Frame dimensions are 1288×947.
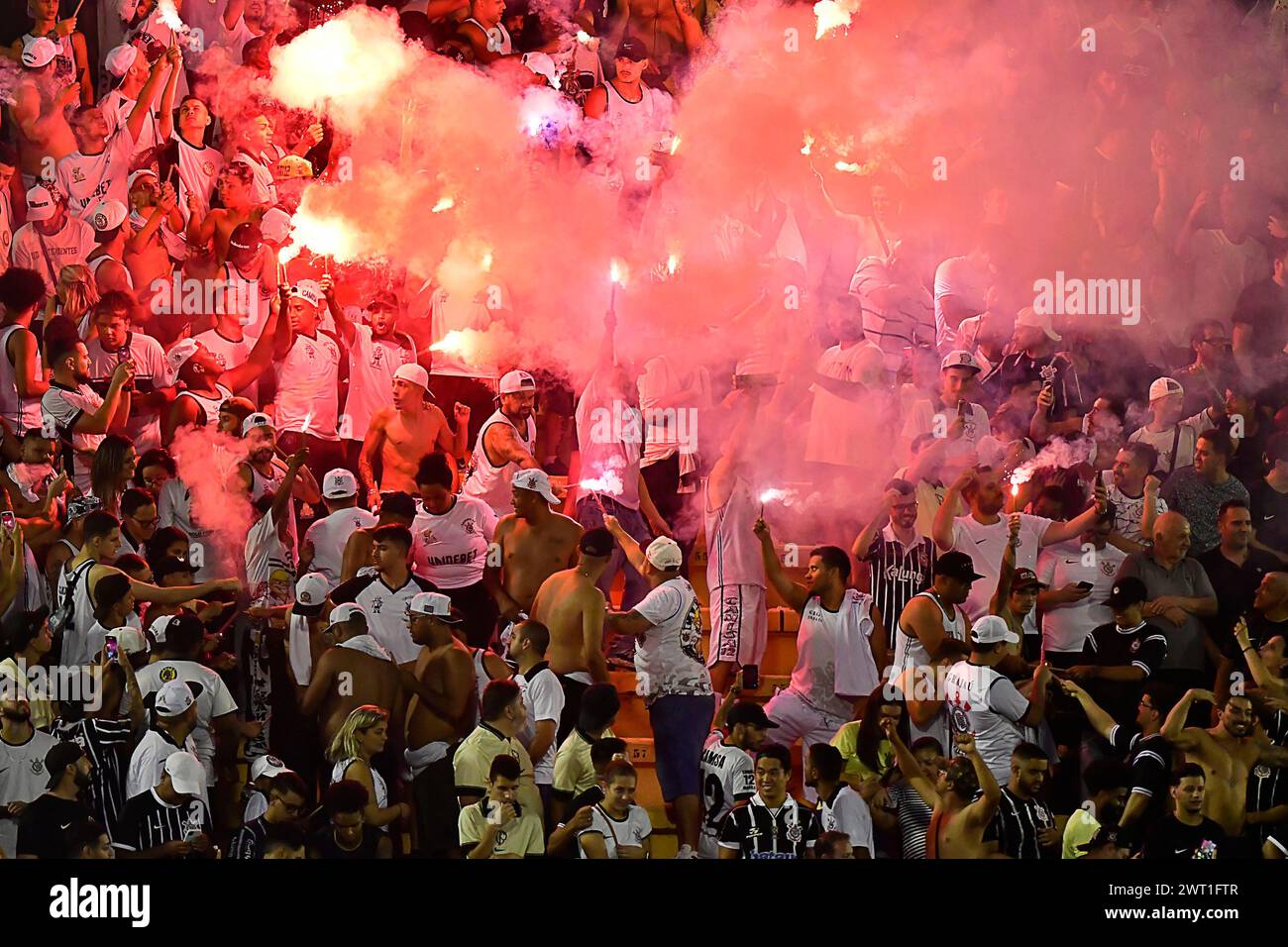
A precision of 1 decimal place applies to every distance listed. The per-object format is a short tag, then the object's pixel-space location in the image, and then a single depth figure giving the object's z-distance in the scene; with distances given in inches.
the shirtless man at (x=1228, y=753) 645.9
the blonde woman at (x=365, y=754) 622.5
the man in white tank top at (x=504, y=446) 682.2
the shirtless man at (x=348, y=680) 634.2
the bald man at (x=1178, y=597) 661.9
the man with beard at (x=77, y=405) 679.7
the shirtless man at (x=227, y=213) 718.5
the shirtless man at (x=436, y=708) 636.1
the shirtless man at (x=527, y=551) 657.0
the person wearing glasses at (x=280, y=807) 624.7
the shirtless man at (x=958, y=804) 629.6
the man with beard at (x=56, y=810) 623.8
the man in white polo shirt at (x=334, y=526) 665.0
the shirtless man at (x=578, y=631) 643.5
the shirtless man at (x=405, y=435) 688.4
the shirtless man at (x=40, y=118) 721.6
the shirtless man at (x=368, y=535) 655.8
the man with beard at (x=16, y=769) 629.9
